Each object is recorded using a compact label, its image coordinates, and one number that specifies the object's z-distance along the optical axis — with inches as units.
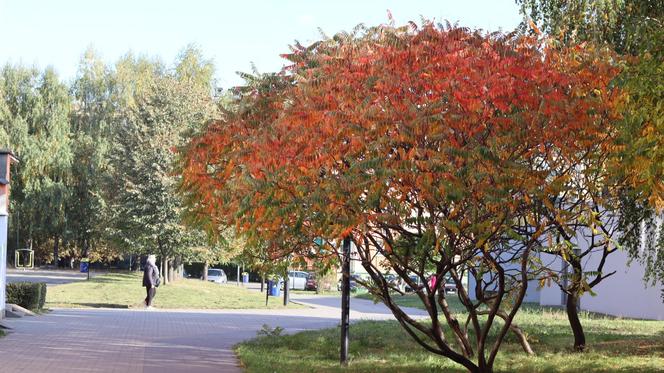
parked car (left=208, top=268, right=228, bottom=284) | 2600.9
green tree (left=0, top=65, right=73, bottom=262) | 2249.0
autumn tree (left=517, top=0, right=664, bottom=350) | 386.6
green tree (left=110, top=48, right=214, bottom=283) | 1724.9
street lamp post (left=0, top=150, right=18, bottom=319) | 887.1
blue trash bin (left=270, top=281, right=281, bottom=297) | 1862.8
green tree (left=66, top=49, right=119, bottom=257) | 2327.8
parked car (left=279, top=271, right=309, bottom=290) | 2297.0
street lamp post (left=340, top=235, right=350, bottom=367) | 619.2
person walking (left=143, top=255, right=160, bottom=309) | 1229.1
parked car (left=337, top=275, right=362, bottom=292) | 2165.4
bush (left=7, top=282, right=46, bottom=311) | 1091.3
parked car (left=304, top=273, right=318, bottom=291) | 2244.1
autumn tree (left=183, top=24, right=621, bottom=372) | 416.2
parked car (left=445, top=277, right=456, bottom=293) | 2207.6
